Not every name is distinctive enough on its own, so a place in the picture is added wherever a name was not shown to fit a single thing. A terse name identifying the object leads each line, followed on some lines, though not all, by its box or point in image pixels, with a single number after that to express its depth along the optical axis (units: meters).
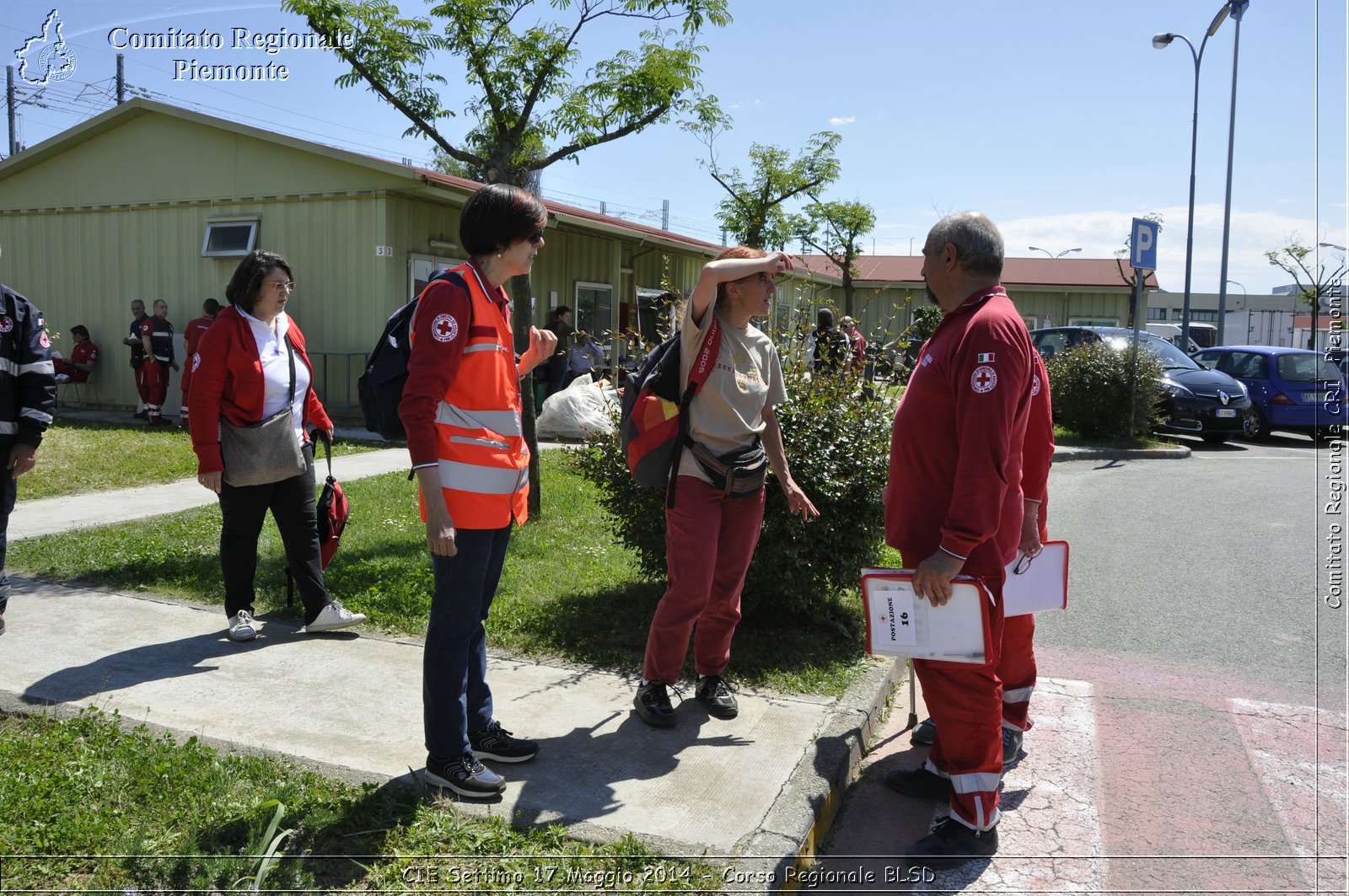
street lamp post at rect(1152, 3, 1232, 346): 15.49
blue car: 17.19
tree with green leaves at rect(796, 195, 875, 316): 30.08
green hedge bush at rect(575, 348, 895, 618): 4.98
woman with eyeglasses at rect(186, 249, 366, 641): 4.87
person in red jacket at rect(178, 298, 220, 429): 12.04
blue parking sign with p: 13.78
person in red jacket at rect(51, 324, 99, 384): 15.75
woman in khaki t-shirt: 3.95
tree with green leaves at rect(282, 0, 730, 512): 8.29
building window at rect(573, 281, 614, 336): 19.59
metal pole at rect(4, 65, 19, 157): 35.19
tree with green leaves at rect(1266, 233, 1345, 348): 25.17
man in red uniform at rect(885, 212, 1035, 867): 3.08
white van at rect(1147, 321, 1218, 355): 35.97
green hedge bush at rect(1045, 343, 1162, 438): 15.20
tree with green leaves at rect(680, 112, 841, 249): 27.33
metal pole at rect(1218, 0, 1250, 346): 11.30
